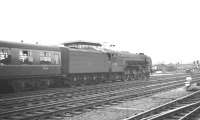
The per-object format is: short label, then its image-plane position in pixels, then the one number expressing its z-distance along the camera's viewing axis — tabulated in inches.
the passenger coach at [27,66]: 650.2
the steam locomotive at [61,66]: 668.7
